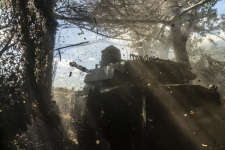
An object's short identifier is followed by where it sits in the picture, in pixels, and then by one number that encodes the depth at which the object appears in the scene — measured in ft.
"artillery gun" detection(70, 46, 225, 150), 18.42
